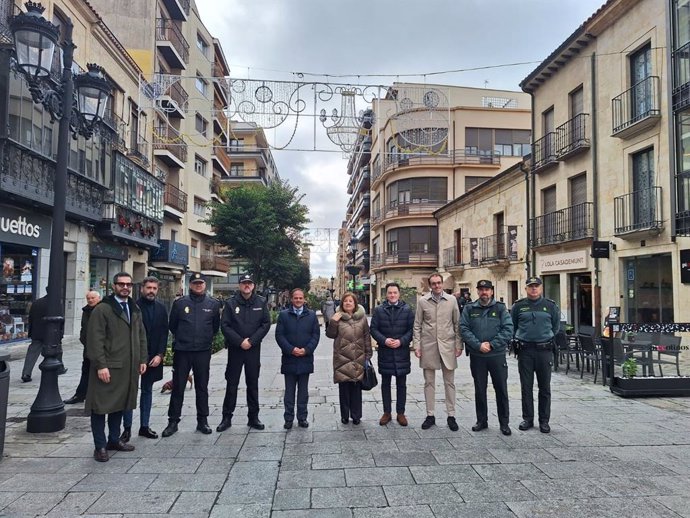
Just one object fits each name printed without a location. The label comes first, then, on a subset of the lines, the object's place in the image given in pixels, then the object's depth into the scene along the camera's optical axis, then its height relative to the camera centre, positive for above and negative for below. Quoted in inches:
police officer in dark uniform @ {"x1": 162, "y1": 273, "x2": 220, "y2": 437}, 228.5 -32.6
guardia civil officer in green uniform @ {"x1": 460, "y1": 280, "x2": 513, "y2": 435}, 232.1 -28.6
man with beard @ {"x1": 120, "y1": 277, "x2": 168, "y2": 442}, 221.1 -26.7
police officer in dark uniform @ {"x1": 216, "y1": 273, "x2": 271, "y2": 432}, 234.2 -31.7
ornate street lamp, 229.0 +73.8
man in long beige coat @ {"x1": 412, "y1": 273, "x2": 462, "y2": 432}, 239.0 -26.3
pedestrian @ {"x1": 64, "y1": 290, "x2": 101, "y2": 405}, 282.2 -59.2
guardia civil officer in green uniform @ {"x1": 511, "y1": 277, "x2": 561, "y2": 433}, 233.6 -31.2
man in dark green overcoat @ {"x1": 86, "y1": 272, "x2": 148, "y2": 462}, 188.2 -31.1
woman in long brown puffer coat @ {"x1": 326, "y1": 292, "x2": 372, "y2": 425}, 238.2 -33.2
